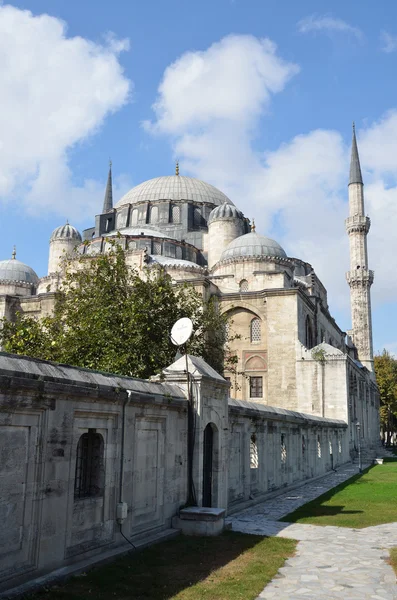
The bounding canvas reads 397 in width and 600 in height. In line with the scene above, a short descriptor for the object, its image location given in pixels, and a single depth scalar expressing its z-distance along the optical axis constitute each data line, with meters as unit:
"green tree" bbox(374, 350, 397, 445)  47.59
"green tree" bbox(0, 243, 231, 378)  16.41
